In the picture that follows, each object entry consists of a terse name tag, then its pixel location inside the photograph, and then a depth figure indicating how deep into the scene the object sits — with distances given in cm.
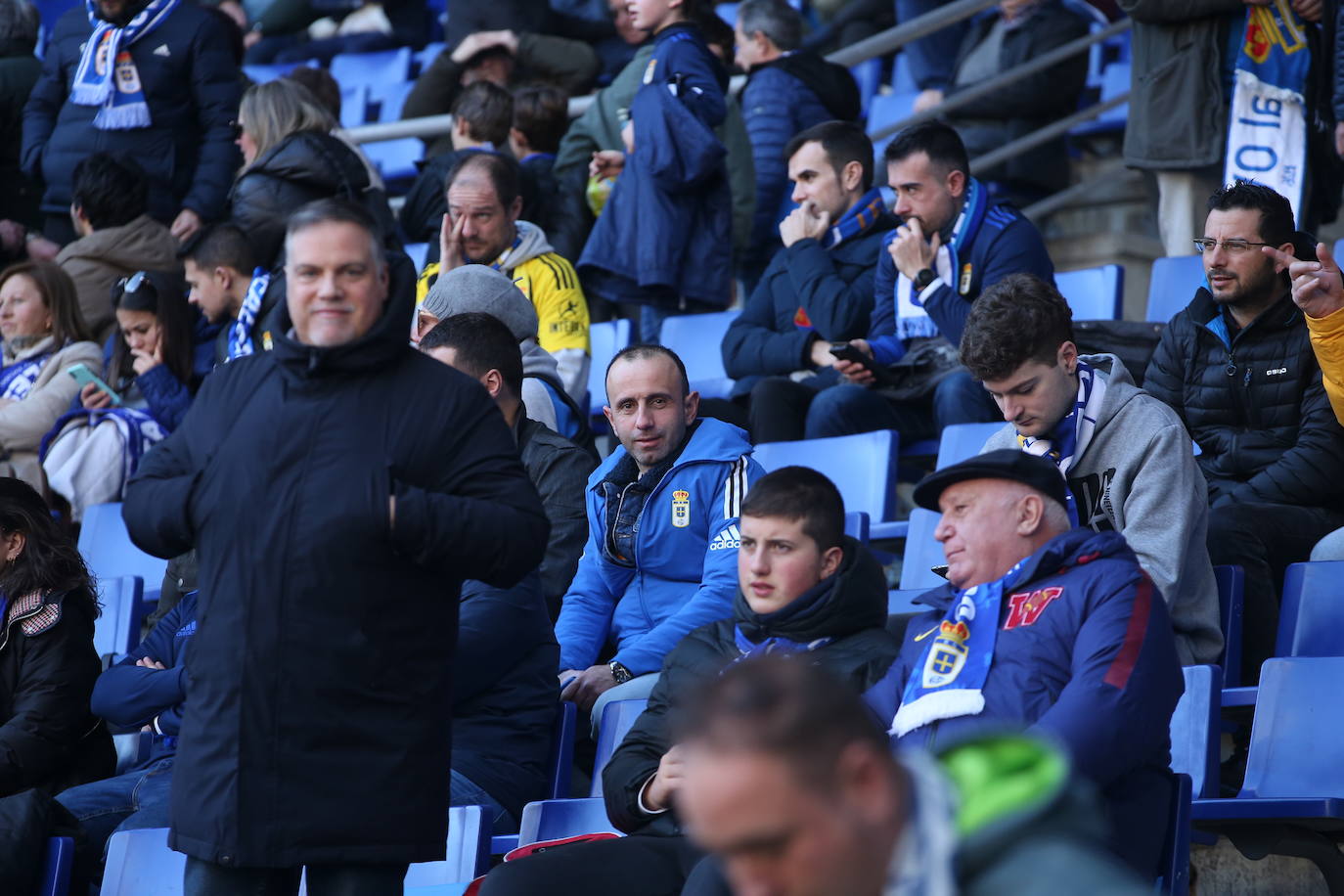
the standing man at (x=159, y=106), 1427
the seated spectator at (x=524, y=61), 1689
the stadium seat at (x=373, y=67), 2067
